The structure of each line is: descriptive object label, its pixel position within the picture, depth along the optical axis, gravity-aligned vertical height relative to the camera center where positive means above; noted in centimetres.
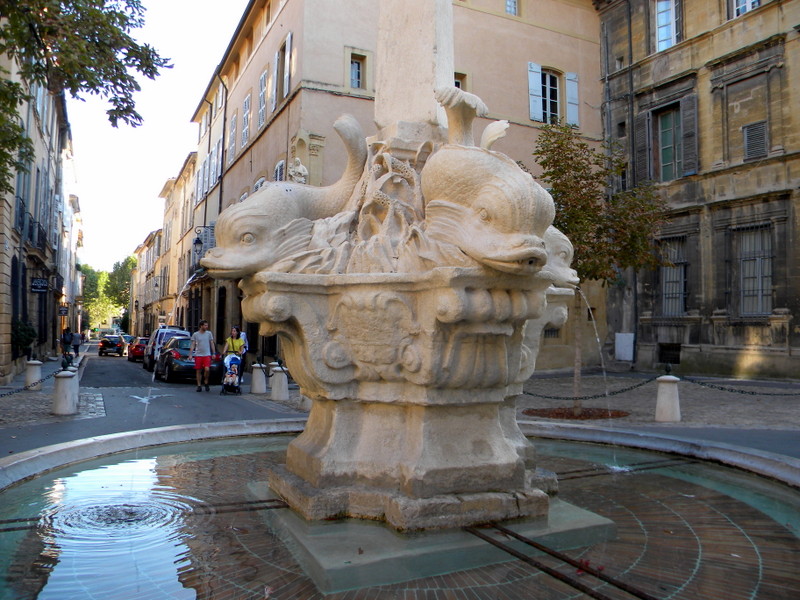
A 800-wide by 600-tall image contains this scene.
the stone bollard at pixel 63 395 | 948 -101
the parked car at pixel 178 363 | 1680 -99
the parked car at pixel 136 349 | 3066 -119
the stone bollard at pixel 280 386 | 1238 -115
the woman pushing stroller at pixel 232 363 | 1352 -80
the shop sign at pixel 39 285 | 2102 +117
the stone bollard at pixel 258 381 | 1393 -120
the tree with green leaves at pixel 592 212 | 1048 +178
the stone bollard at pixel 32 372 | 1302 -96
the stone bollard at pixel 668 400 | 914 -103
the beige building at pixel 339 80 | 1855 +767
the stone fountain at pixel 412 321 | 332 +1
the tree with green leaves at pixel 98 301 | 8669 +284
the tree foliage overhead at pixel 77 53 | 739 +311
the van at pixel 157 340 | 2097 -56
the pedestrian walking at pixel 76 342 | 2873 -83
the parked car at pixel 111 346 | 3812 -131
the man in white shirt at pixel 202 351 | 1402 -58
